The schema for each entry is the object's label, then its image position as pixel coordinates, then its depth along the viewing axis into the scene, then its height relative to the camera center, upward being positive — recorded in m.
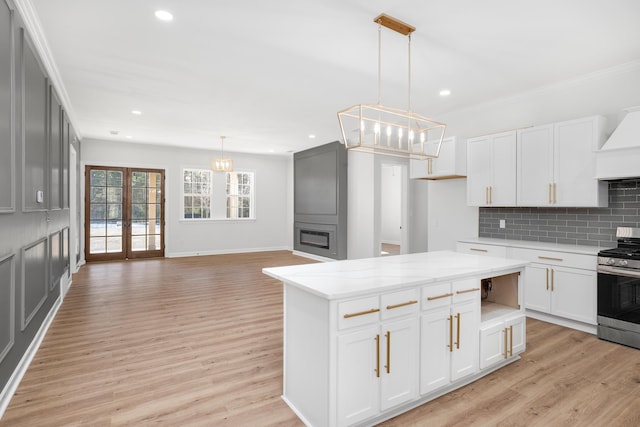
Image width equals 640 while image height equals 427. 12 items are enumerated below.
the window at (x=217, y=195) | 8.98 +0.39
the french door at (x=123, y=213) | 7.83 -0.09
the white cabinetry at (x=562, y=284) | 3.53 -0.80
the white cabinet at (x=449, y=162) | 4.86 +0.68
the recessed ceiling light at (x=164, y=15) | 2.72 +1.54
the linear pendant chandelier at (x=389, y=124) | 2.72 +1.51
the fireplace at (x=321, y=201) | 7.80 +0.21
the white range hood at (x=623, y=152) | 3.31 +0.57
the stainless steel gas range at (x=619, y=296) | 3.19 -0.81
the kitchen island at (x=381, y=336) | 1.92 -0.79
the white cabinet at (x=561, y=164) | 3.68 +0.52
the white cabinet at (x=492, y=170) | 4.38 +0.52
